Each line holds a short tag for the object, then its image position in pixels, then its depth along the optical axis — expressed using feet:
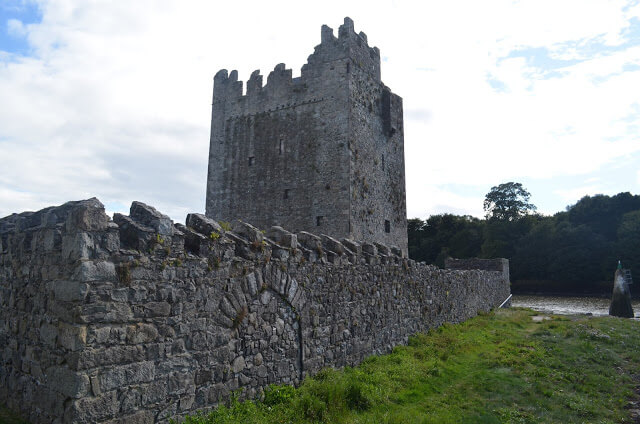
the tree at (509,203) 234.17
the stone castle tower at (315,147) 59.36
